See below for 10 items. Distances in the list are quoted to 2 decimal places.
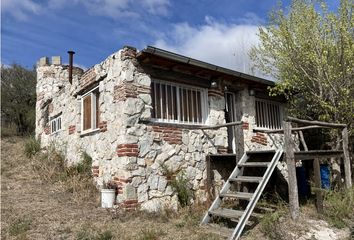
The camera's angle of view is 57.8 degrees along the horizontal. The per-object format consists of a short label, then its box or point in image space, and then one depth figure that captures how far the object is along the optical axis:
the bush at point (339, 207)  6.68
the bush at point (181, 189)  7.38
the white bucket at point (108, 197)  6.94
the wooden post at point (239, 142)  7.27
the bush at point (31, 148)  11.82
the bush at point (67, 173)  8.05
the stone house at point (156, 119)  7.05
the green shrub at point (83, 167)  8.93
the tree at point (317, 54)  8.48
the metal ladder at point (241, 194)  5.58
